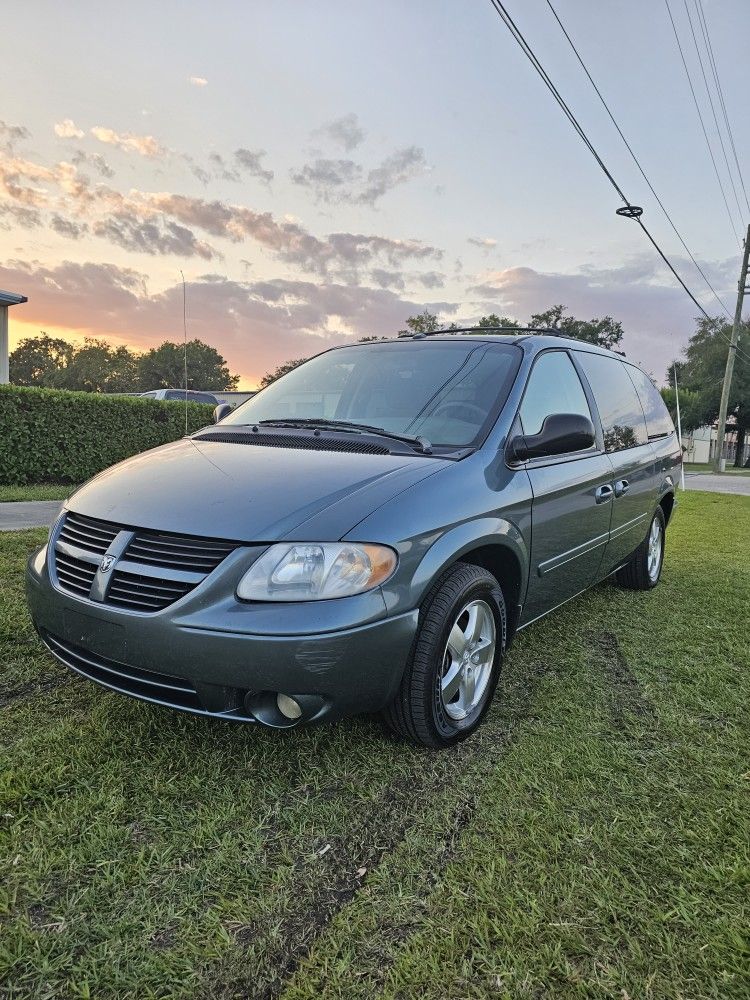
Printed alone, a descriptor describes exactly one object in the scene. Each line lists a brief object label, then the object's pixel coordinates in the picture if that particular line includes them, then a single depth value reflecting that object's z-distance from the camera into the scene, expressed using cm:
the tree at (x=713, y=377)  4006
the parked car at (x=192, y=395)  1895
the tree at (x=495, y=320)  3919
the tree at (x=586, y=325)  4703
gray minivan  201
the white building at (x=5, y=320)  1570
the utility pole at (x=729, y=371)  2583
